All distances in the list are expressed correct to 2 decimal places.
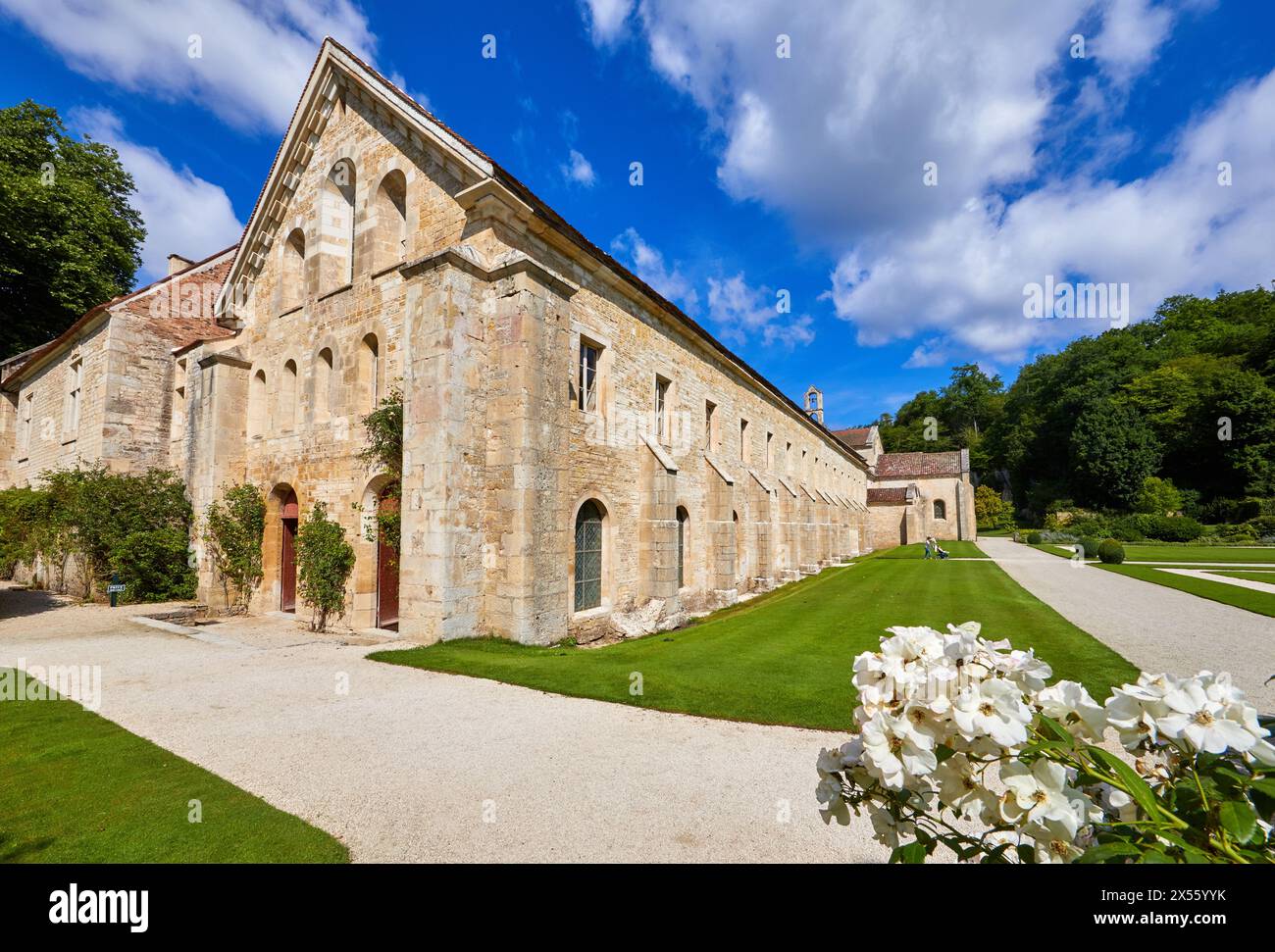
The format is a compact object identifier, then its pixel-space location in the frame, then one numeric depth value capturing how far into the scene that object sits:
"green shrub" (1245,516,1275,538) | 34.06
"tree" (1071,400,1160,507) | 45.03
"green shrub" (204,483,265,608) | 13.55
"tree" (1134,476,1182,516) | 41.81
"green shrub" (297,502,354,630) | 11.32
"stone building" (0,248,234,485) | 16.97
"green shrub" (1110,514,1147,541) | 39.28
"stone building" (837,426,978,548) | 45.31
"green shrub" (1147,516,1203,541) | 36.88
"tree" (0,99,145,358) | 21.64
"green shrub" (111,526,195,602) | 14.52
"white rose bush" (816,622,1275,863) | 1.22
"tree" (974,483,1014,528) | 54.03
